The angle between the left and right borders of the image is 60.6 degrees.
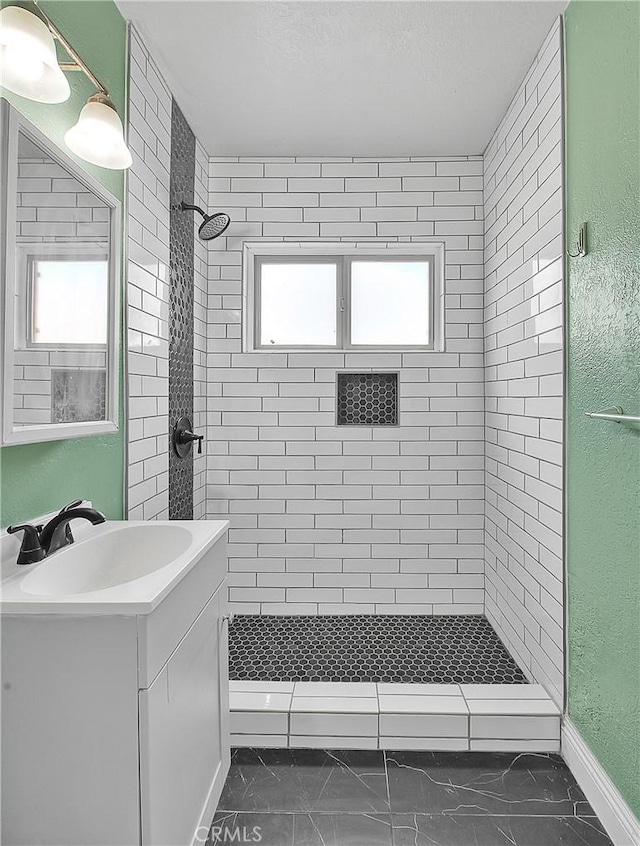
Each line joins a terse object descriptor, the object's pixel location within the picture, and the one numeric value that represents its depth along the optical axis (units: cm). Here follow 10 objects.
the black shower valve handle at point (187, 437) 266
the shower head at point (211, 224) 262
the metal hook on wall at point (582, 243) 183
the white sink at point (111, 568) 110
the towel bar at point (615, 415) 141
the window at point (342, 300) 325
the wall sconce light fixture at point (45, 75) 123
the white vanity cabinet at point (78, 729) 111
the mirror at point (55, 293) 129
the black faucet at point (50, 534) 132
